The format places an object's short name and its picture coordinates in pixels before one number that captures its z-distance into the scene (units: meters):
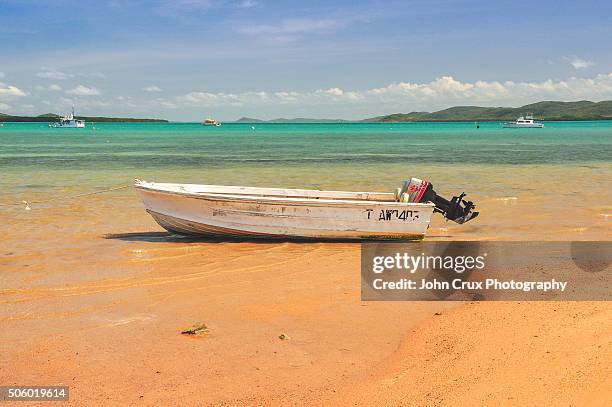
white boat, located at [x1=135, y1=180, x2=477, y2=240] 11.88
